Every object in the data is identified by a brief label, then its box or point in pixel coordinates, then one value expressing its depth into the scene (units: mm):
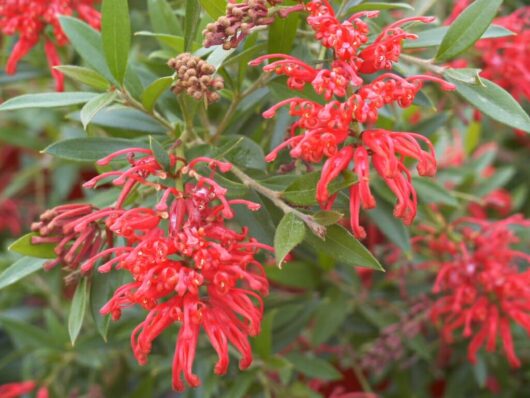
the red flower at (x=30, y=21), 517
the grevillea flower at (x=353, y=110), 426
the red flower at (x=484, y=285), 544
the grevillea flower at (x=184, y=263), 427
